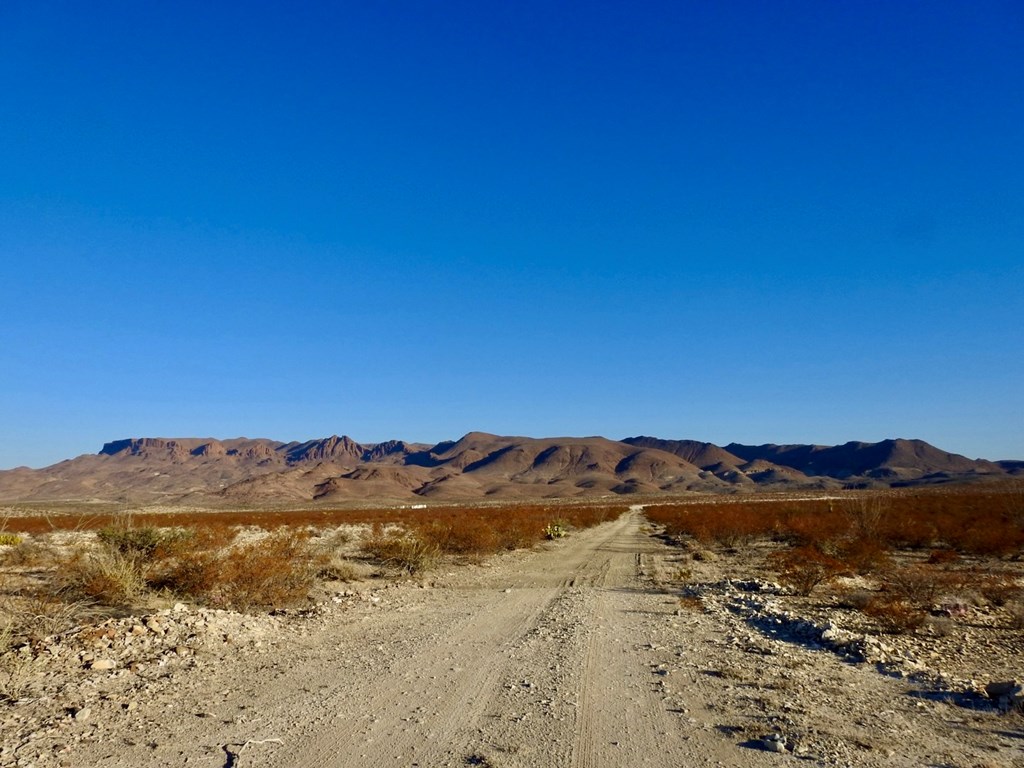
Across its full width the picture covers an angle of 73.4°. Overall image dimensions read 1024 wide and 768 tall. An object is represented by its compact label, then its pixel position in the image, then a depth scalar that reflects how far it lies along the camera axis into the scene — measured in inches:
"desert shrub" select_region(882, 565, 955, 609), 491.5
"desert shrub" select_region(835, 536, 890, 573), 682.8
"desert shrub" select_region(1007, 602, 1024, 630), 448.8
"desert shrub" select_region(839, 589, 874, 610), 503.2
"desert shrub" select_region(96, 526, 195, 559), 552.1
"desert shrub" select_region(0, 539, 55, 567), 766.1
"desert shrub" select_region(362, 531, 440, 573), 759.1
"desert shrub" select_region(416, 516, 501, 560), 926.4
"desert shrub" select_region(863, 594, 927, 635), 427.8
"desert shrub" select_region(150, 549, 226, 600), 509.4
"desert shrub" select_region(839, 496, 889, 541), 1040.8
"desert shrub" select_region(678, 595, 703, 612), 526.6
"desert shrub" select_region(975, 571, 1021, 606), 516.7
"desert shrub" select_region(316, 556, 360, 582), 692.1
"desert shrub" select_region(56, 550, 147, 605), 444.5
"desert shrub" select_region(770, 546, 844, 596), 594.5
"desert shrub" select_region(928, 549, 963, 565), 789.9
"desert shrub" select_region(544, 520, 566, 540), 1405.0
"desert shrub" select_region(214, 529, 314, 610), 501.4
